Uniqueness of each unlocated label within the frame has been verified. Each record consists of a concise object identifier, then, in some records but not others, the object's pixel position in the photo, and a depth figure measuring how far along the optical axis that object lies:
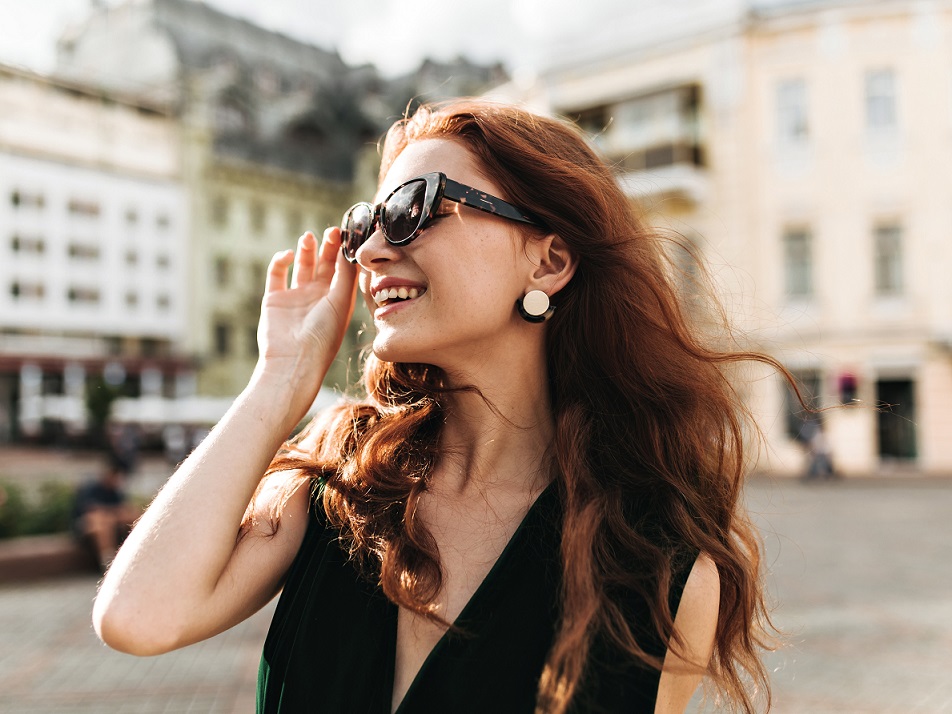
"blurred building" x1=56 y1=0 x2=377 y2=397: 37.50
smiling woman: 1.42
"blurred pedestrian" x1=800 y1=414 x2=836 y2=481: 19.77
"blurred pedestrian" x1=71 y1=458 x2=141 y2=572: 8.98
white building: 30.16
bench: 8.60
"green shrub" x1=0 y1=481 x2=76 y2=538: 9.80
